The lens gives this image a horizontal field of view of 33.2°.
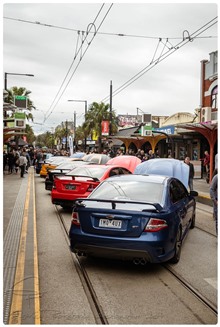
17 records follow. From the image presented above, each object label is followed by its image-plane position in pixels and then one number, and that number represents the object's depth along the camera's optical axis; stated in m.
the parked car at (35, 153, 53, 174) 23.88
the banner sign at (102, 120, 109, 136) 38.62
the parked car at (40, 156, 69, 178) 18.95
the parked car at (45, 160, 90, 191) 13.37
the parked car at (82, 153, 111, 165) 19.68
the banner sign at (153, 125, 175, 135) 27.76
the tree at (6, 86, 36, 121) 46.94
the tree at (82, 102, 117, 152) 44.25
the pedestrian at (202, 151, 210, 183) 20.57
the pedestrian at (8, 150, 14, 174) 26.06
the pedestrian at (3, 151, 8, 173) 29.78
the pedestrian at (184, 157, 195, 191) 13.67
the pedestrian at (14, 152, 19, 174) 26.74
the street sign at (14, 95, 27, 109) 26.14
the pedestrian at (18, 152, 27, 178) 22.75
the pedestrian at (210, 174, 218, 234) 7.83
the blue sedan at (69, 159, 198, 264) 5.30
